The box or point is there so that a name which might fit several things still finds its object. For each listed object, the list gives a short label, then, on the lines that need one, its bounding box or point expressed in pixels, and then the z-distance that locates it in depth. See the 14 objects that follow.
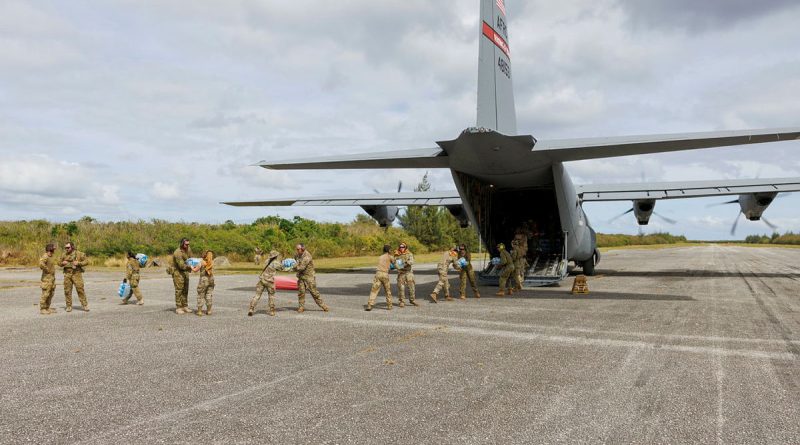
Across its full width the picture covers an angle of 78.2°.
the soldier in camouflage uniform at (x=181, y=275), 11.44
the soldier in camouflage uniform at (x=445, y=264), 12.98
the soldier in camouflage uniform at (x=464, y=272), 13.55
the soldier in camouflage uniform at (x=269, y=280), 10.80
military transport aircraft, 11.41
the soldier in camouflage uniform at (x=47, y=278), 11.16
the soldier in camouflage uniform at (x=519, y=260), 15.16
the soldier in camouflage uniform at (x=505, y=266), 14.62
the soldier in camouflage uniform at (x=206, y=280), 11.00
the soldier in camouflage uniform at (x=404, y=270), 12.10
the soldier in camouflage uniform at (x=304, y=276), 11.12
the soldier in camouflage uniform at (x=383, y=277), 11.48
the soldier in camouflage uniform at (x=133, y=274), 12.78
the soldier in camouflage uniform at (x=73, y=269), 11.69
